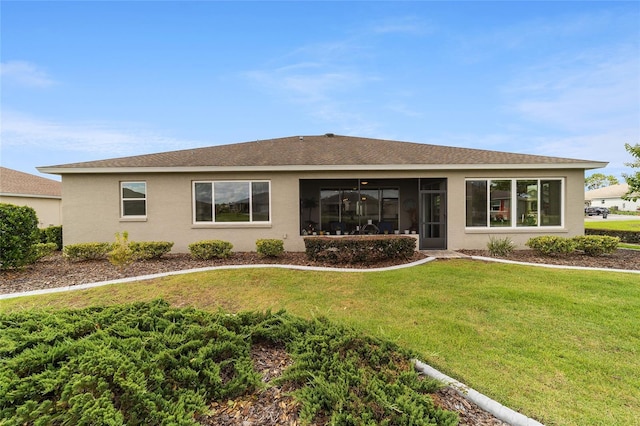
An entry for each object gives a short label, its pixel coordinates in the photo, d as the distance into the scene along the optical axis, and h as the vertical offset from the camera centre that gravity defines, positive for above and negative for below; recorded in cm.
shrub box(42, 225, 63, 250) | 1143 -93
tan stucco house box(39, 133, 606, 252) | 1073 +58
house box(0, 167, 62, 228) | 1702 +115
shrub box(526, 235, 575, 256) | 942 -123
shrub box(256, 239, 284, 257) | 935 -120
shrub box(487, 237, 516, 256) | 975 -135
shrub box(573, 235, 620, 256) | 941 -119
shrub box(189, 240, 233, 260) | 927 -125
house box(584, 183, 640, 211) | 5356 +190
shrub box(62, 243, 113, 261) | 893 -125
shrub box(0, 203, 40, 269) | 749 -63
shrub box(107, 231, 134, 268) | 796 -124
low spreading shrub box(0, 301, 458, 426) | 211 -143
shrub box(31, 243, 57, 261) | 823 -118
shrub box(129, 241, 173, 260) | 913 -123
